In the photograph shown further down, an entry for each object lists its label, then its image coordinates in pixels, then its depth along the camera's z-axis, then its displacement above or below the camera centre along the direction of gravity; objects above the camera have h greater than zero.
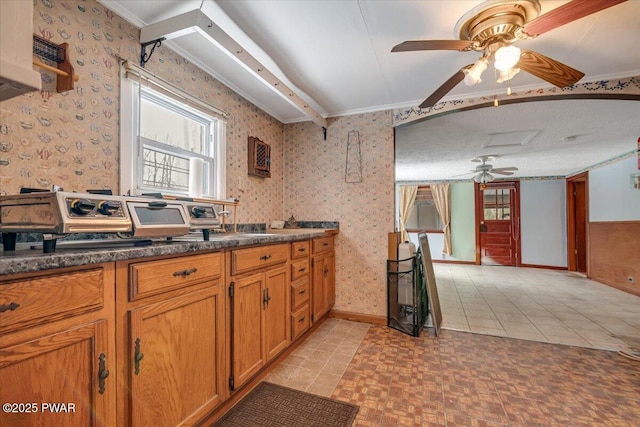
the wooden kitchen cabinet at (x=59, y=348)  0.75 -0.39
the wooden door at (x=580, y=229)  5.98 -0.27
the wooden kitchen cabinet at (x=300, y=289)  2.22 -0.60
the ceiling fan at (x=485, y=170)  5.05 +0.86
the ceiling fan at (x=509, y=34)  1.32 +0.96
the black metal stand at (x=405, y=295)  2.82 -0.82
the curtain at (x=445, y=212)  7.34 +0.12
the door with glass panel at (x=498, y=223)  6.86 -0.16
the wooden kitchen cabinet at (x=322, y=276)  2.62 -0.60
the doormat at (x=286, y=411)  1.53 -1.12
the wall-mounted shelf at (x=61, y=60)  1.29 +0.74
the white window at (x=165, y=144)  1.70 +0.54
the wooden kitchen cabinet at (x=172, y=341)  1.04 -0.53
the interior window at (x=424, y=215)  7.65 +0.04
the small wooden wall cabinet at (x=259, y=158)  2.79 +0.60
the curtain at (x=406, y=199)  7.75 +0.48
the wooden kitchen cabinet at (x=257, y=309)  1.58 -0.59
